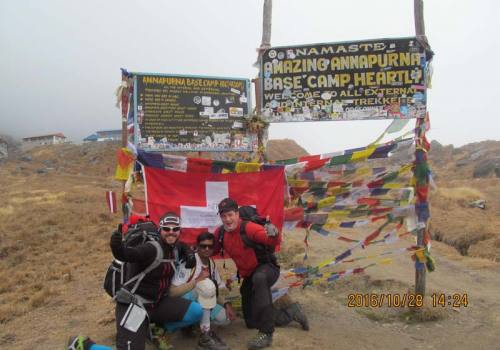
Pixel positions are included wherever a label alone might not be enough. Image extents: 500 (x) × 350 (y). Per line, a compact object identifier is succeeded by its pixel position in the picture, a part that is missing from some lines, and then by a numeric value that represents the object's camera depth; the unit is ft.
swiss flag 20.88
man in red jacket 16.69
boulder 130.41
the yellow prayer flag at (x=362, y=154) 22.25
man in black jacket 14.49
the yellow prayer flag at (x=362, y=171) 22.65
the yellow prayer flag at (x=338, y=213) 22.64
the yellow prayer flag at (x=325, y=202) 22.53
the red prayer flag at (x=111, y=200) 19.08
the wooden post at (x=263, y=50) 24.52
